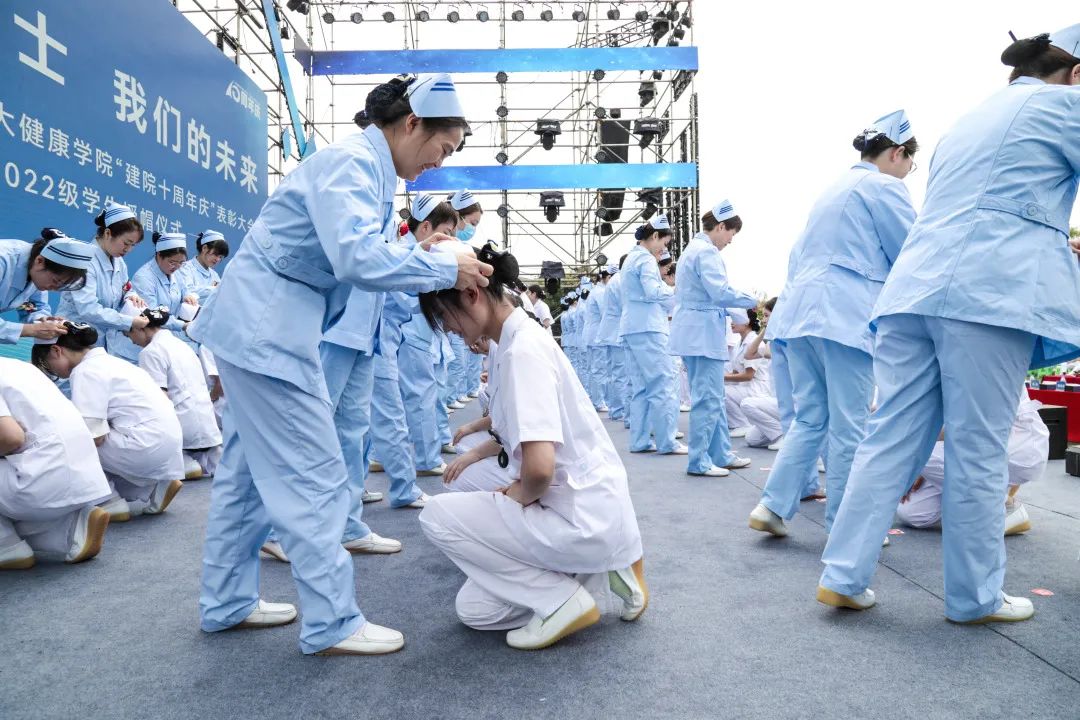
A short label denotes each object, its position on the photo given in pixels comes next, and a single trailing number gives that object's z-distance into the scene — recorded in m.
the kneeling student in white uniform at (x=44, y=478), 2.27
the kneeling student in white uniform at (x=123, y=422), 2.88
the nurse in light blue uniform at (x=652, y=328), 4.57
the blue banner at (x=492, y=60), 9.65
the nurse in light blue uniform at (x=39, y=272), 2.72
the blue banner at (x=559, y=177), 9.75
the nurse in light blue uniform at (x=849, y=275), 2.30
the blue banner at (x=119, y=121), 3.78
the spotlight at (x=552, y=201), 11.52
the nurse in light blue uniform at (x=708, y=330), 3.89
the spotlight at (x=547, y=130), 11.19
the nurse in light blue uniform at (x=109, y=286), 3.72
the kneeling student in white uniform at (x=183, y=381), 3.87
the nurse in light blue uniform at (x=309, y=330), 1.57
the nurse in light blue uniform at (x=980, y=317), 1.64
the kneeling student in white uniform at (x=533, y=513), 1.63
